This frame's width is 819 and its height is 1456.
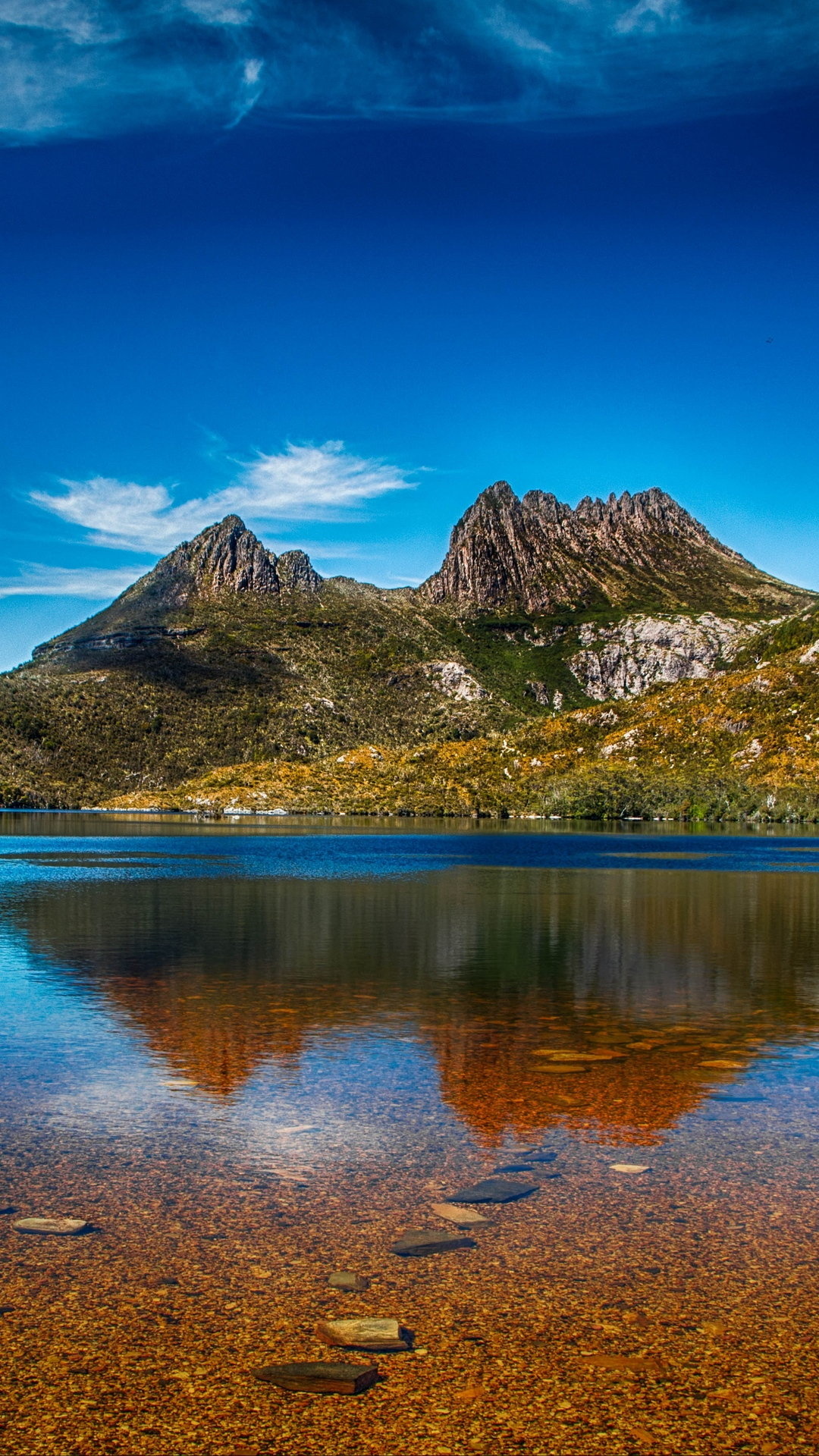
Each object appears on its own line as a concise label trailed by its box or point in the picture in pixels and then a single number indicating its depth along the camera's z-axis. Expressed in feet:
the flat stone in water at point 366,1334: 26.22
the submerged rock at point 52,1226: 33.20
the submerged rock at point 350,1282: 29.27
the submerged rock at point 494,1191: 36.35
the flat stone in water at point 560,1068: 55.11
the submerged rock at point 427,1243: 31.91
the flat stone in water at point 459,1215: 34.22
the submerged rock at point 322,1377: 24.25
